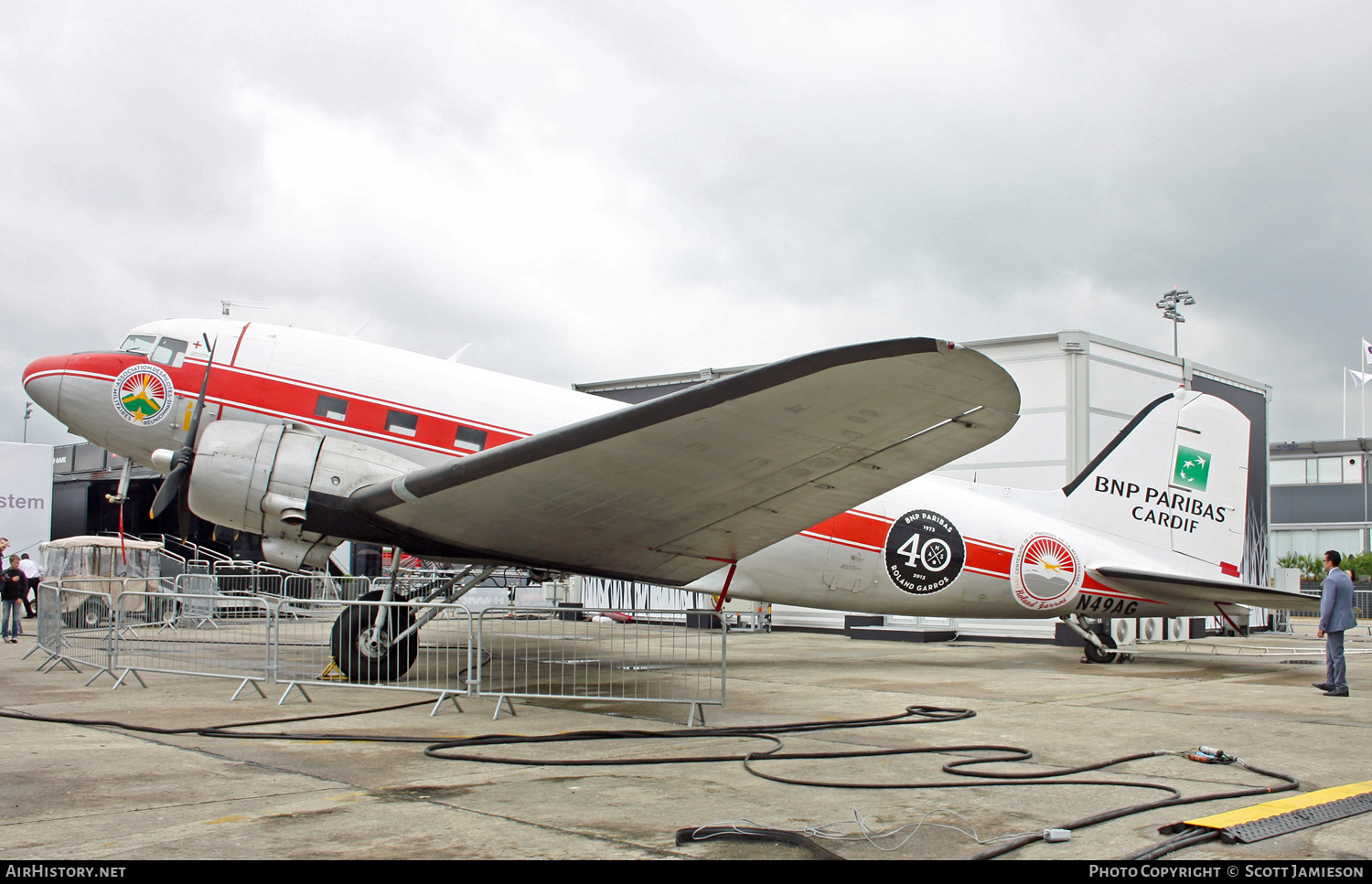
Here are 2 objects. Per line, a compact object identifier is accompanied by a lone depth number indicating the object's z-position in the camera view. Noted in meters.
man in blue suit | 9.34
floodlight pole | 28.56
